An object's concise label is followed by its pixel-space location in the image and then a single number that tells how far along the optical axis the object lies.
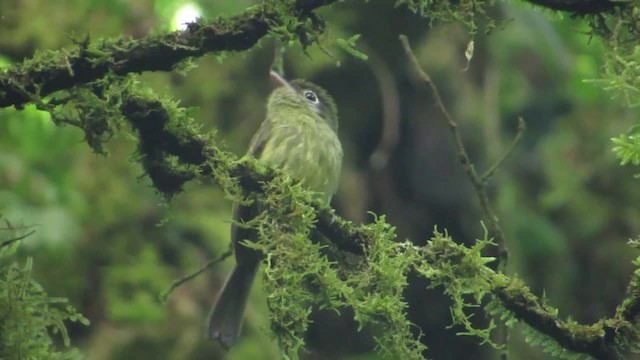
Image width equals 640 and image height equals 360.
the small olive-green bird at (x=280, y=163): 8.95
